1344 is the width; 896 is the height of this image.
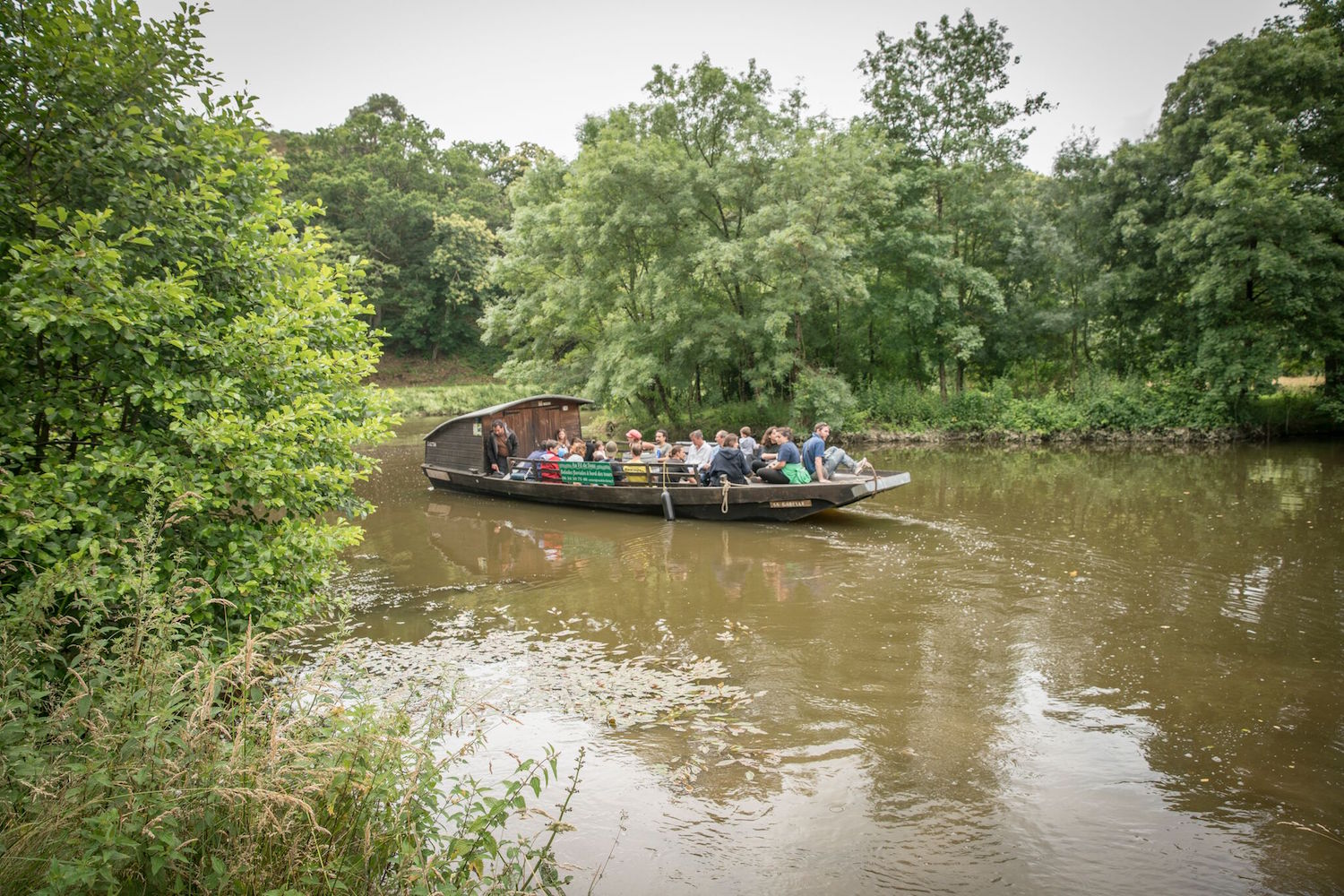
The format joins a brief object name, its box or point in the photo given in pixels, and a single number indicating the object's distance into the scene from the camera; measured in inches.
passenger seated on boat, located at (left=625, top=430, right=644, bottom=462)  626.8
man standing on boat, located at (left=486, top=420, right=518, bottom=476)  691.4
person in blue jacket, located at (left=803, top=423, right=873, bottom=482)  534.6
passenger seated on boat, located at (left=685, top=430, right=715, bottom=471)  580.7
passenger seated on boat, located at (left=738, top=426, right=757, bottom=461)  597.0
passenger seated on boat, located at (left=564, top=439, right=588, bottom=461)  652.7
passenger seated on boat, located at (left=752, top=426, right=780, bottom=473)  581.0
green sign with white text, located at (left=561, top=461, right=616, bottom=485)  599.8
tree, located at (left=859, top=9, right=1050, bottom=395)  1032.2
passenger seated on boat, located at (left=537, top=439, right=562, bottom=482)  634.8
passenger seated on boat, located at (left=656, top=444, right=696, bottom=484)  573.9
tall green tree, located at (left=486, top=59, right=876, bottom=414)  869.2
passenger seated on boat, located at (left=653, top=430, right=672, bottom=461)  634.2
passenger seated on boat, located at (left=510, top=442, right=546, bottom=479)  654.5
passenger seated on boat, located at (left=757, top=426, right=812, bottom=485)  538.3
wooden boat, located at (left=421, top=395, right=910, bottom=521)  525.7
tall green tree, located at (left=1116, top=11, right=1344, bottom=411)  793.6
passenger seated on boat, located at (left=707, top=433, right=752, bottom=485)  558.6
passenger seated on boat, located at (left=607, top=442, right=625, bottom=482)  594.2
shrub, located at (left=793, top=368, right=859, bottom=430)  920.9
